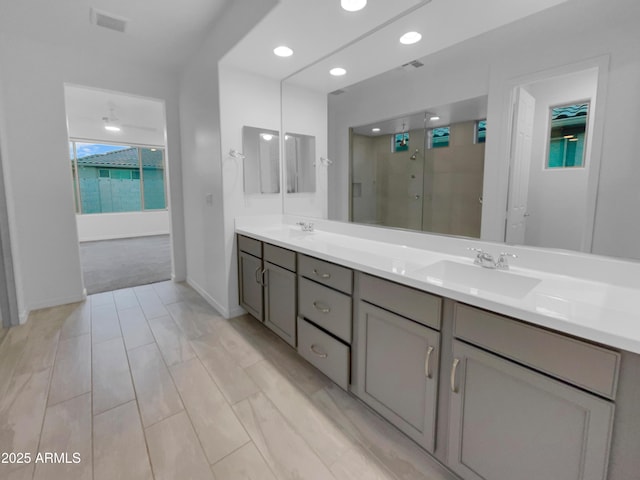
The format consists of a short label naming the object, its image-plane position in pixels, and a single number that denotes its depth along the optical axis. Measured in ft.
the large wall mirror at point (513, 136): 3.66
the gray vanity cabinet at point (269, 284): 6.73
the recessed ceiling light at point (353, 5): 5.20
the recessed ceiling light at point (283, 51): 6.99
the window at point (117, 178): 22.79
